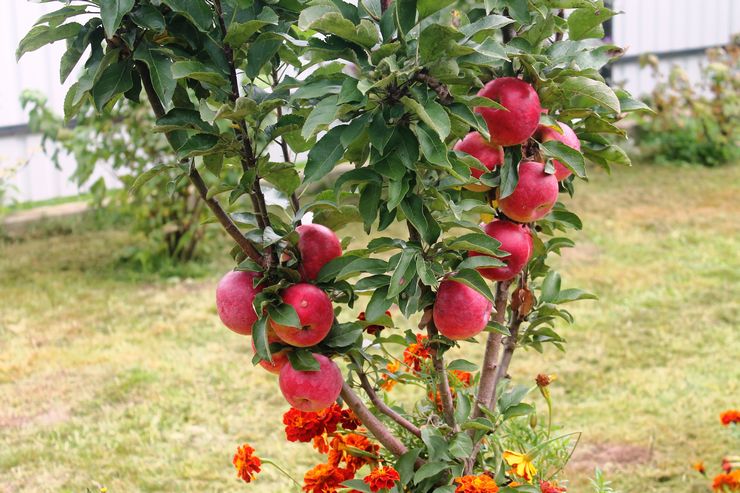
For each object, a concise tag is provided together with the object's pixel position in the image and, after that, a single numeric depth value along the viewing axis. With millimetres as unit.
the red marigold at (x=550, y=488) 2053
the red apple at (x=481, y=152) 1818
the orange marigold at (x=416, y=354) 2060
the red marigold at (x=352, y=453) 2106
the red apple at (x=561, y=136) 1824
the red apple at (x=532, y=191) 1795
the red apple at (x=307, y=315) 1779
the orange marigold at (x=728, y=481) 2304
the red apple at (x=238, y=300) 1808
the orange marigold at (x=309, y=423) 2077
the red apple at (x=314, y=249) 1843
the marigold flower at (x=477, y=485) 1893
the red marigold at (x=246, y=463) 2112
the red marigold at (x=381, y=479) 1941
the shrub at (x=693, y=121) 6566
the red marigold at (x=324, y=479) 2056
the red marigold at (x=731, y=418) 2374
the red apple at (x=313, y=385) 1817
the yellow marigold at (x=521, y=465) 2057
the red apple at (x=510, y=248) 1851
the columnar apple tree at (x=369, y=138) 1678
